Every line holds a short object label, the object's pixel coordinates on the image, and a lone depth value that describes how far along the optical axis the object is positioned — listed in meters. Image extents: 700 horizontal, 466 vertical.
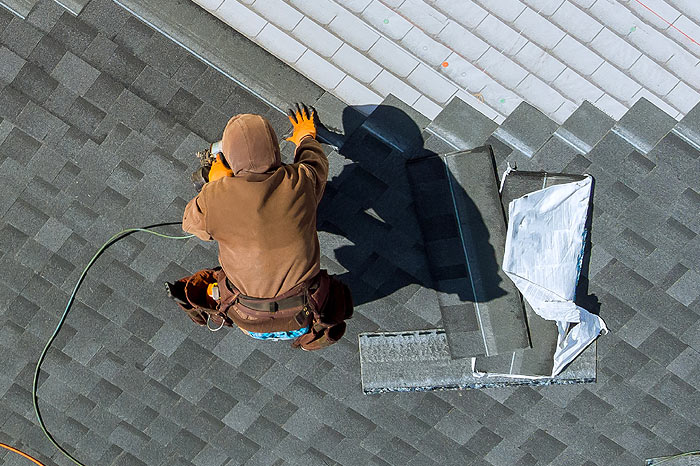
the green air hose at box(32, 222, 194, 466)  4.25
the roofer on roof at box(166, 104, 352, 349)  3.05
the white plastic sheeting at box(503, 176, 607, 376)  4.09
